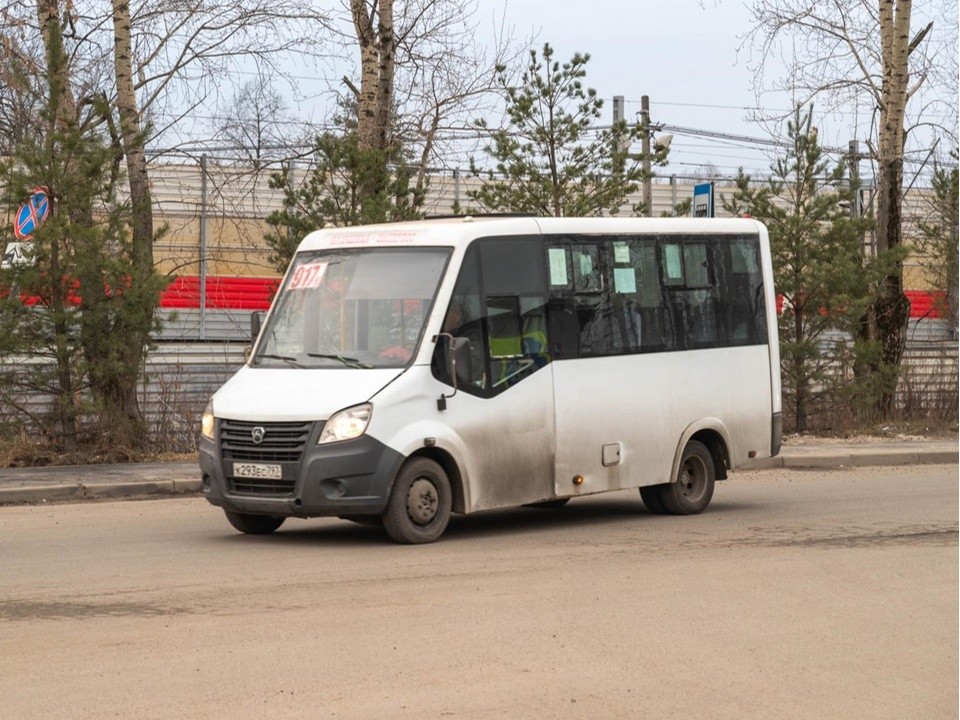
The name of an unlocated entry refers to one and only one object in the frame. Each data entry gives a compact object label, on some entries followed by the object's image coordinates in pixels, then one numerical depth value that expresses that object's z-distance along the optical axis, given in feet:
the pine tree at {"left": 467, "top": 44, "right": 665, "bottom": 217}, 73.05
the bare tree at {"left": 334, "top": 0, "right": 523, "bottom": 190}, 71.82
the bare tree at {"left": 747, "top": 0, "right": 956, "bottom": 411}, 84.74
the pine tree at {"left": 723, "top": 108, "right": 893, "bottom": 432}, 75.97
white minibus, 38.52
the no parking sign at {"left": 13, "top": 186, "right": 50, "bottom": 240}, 57.67
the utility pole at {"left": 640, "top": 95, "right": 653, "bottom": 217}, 74.59
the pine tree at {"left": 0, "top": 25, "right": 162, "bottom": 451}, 57.52
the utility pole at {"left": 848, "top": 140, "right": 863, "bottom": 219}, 77.05
